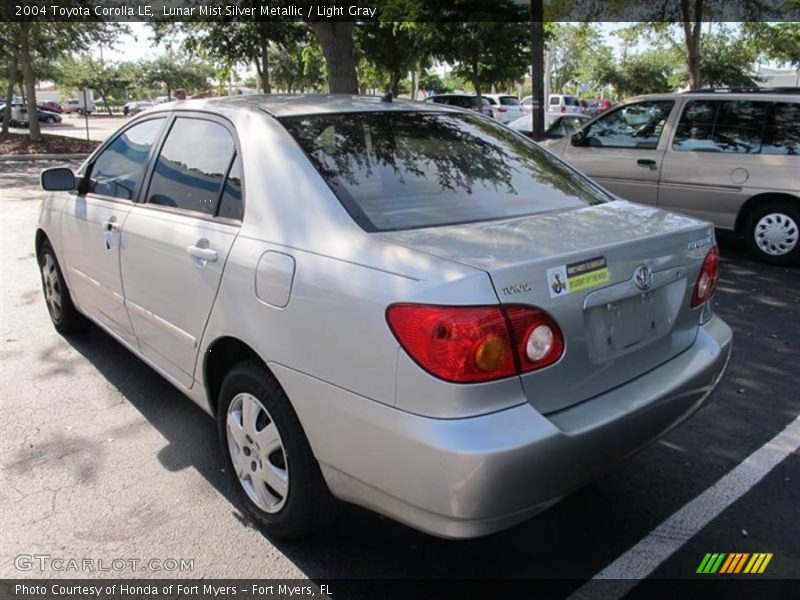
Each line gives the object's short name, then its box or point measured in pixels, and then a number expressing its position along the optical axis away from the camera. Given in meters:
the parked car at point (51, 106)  52.61
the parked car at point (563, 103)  33.50
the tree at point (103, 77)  52.77
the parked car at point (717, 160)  6.83
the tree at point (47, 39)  19.20
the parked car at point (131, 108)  55.70
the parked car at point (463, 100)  23.58
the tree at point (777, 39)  17.16
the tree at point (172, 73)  59.50
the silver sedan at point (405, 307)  2.03
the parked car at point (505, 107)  27.59
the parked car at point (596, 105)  34.52
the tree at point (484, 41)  16.16
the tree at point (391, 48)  19.96
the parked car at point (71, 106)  64.02
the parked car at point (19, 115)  38.50
